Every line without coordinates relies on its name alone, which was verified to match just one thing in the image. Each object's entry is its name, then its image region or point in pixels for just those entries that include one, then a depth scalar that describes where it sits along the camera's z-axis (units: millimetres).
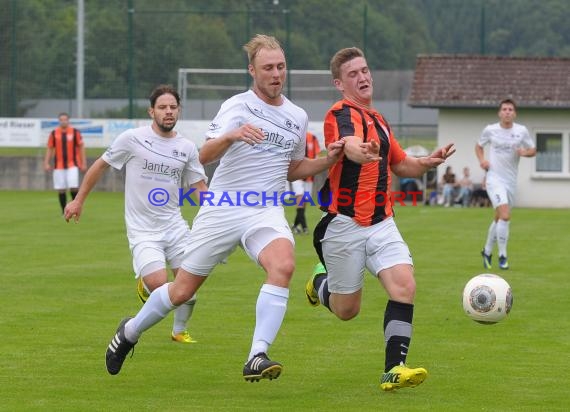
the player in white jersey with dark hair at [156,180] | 19703
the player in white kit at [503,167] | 32781
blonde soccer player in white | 15273
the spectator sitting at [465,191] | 67812
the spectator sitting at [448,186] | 68125
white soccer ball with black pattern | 17906
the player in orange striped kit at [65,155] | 52656
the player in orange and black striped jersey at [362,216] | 15523
